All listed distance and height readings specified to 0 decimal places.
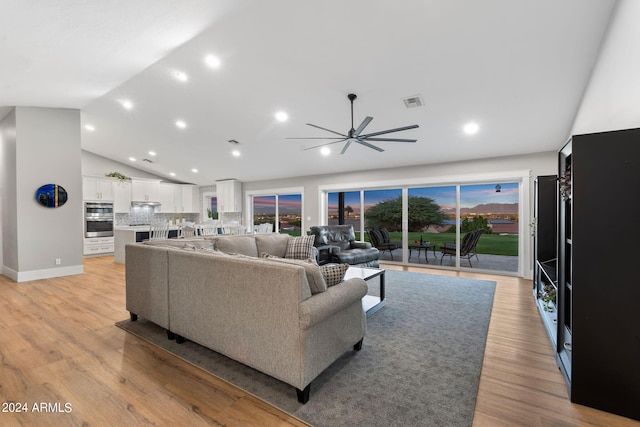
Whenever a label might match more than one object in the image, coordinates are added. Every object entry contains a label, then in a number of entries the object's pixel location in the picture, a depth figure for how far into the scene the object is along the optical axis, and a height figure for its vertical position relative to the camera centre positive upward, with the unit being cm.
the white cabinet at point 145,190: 914 +76
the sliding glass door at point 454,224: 603 -31
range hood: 928 +31
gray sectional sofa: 182 -72
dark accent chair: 546 -75
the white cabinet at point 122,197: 867 +51
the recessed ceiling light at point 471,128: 459 +135
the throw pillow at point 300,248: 480 -61
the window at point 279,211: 905 +4
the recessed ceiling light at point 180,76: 424 +206
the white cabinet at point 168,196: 991 +59
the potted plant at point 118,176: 859 +113
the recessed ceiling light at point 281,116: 498 +170
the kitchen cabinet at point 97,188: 802 +74
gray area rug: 175 -123
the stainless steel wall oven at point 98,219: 792 -15
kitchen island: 668 -55
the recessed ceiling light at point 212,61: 377 +203
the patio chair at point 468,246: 615 -77
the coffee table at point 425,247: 667 -85
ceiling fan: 340 +96
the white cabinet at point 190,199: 1061 +52
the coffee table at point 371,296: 348 -114
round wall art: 527 +35
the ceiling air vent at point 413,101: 399 +155
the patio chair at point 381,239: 721 -71
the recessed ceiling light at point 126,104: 540 +211
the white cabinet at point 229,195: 962 +59
